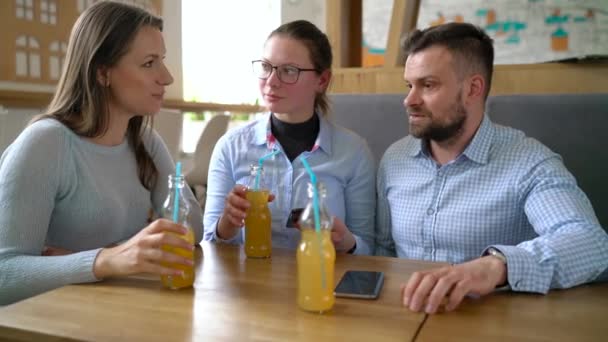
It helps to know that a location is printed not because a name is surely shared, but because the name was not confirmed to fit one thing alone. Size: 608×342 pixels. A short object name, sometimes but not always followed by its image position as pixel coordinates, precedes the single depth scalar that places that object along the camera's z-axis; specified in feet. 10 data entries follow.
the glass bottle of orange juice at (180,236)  3.69
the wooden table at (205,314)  2.96
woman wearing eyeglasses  6.08
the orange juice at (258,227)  4.65
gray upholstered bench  6.46
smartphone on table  3.59
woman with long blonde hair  4.07
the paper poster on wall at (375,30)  8.75
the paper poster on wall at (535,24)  7.32
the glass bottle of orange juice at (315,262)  3.29
